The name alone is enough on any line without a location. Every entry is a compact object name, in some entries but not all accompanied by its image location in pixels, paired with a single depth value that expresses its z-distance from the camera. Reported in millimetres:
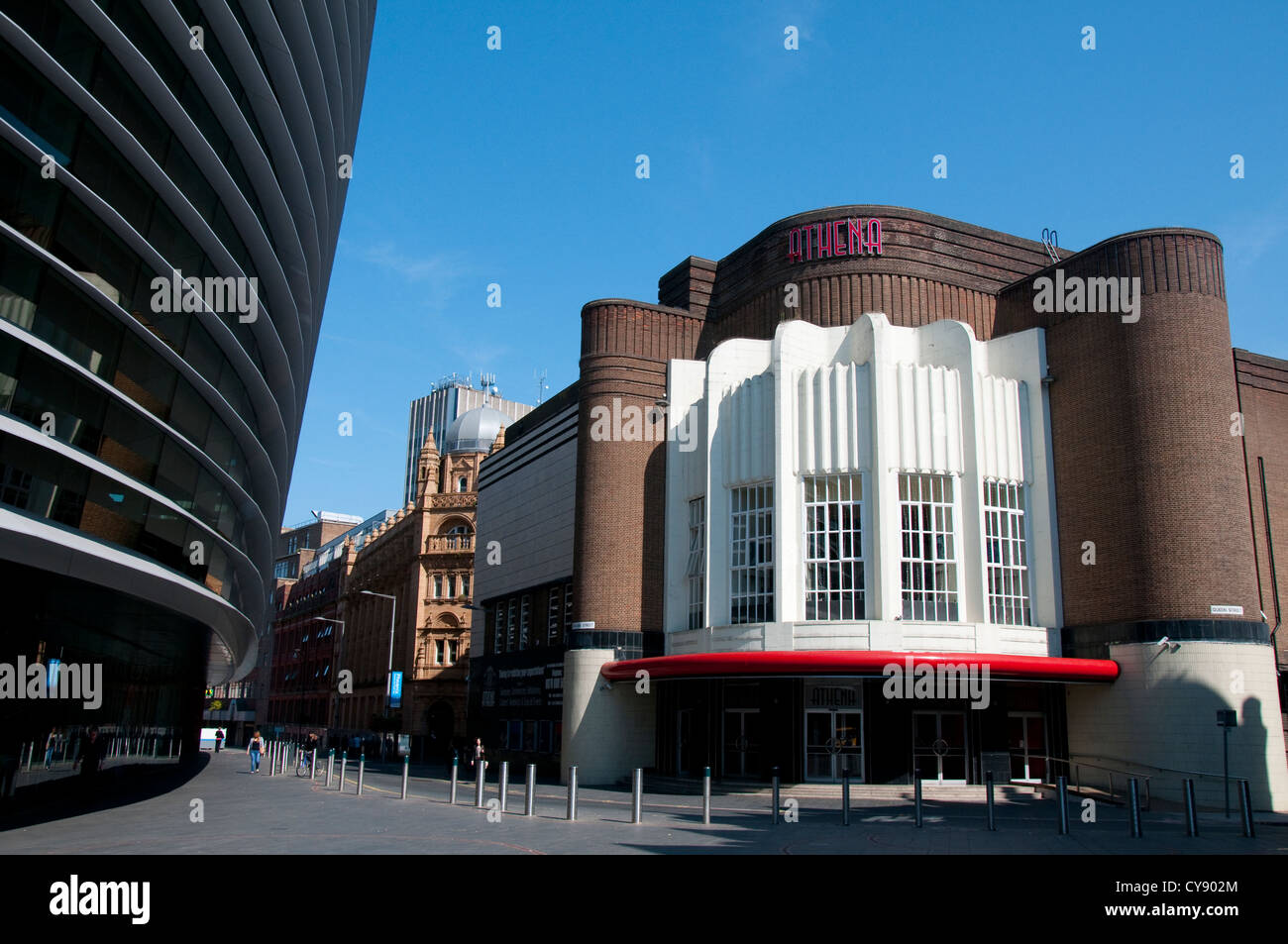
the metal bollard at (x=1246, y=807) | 17406
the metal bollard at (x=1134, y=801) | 17016
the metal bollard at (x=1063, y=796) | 17188
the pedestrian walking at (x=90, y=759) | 24109
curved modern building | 14477
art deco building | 27375
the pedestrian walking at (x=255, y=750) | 40719
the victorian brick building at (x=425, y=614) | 64875
